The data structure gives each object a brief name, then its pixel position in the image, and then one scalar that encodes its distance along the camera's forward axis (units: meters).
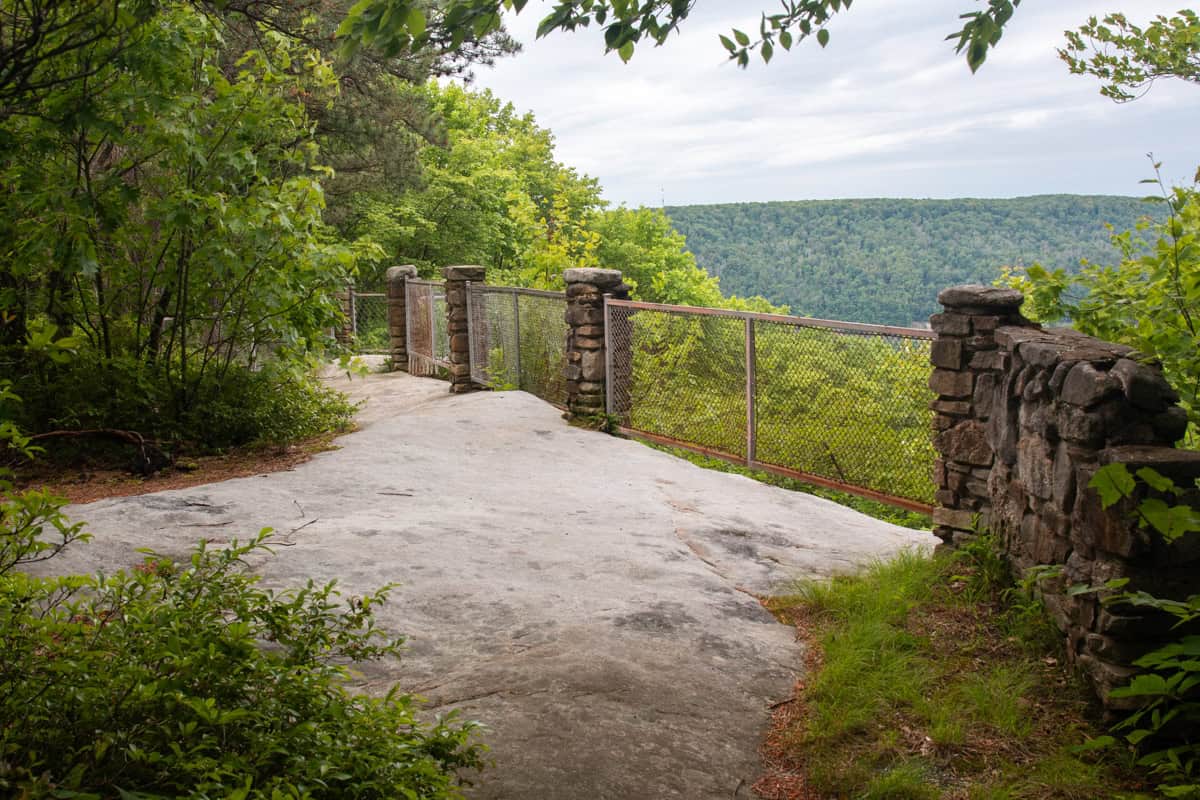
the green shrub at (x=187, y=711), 2.11
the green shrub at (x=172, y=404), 7.84
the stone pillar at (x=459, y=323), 14.30
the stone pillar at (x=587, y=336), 10.66
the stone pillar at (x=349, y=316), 20.08
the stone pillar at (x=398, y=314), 17.62
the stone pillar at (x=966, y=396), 5.64
